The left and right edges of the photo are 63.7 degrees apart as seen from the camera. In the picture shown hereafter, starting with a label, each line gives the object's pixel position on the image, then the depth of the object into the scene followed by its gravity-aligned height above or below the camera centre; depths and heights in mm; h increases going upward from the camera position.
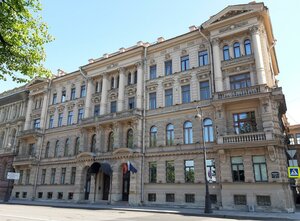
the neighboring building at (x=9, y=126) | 39719 +10649
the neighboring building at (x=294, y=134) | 43688 +10056
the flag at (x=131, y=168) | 25781 +2303
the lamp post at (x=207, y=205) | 18248 -1008
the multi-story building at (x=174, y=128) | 21328 +6885
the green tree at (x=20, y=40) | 12750 +8067
